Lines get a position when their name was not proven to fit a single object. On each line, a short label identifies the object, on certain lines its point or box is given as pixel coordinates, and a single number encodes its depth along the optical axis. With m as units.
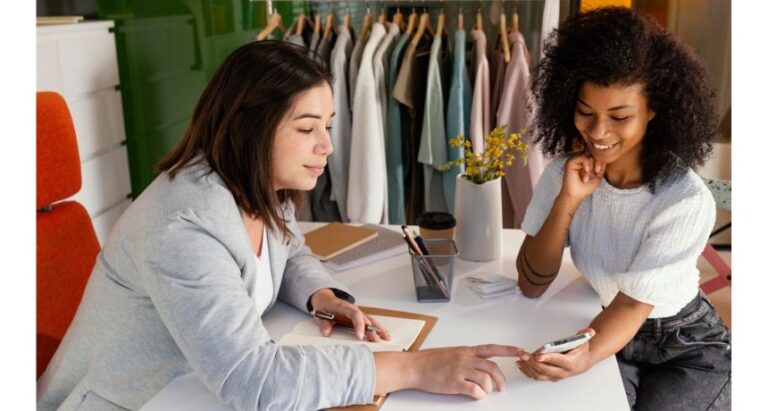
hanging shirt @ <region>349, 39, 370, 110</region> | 2.54
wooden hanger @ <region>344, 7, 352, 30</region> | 2.63
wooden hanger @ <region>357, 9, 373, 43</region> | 2.62
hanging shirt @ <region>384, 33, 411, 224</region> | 2.55
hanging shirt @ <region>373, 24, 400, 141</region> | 2.52
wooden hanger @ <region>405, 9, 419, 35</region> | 2.62
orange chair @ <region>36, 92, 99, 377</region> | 1.41
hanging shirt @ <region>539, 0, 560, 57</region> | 2.37
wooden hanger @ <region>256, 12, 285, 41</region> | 2.66
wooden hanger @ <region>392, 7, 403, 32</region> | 2.71
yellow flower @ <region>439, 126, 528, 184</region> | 1.55
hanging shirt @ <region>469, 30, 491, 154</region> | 2.47
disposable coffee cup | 1.61
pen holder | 1.42
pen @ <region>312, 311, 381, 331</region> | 1.31
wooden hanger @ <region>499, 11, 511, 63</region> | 2.45
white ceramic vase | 1.60
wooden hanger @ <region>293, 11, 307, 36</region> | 2.64
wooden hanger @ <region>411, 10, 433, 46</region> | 2.58
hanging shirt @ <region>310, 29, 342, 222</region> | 2.67
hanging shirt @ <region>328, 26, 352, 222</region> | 2.54
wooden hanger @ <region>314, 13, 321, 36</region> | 2.60
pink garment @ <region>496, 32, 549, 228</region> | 2.43
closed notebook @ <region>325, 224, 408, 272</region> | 1.63
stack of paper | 1.44
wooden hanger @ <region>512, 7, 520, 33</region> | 2.51
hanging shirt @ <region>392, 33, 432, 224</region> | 2.49
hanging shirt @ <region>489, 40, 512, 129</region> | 2.50
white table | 1.06
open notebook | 1.24
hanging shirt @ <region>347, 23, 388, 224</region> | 2.50
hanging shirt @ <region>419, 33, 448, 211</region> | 2.47
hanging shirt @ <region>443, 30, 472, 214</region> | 2.47
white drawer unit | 2.51
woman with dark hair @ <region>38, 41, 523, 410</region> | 1.04
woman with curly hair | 1.30
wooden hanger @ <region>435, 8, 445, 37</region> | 2.54
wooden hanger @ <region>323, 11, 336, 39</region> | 2.60
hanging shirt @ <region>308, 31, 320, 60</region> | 2.58
